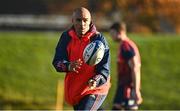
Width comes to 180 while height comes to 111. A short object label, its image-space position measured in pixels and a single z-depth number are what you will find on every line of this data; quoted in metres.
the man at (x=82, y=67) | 17.61
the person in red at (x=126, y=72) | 23.45
